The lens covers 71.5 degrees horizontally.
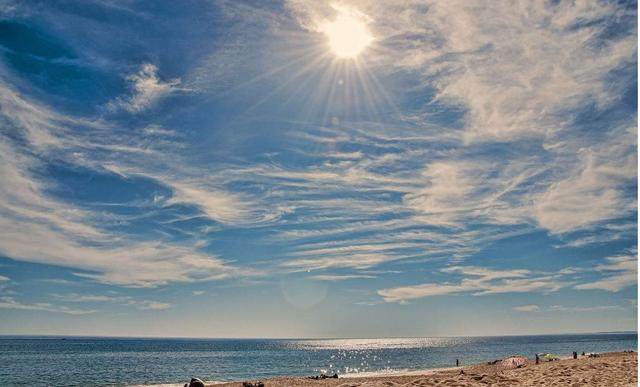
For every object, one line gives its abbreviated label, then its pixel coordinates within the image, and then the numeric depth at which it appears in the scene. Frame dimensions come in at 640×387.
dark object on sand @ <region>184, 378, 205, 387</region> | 28.21
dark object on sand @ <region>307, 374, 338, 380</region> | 42.50
